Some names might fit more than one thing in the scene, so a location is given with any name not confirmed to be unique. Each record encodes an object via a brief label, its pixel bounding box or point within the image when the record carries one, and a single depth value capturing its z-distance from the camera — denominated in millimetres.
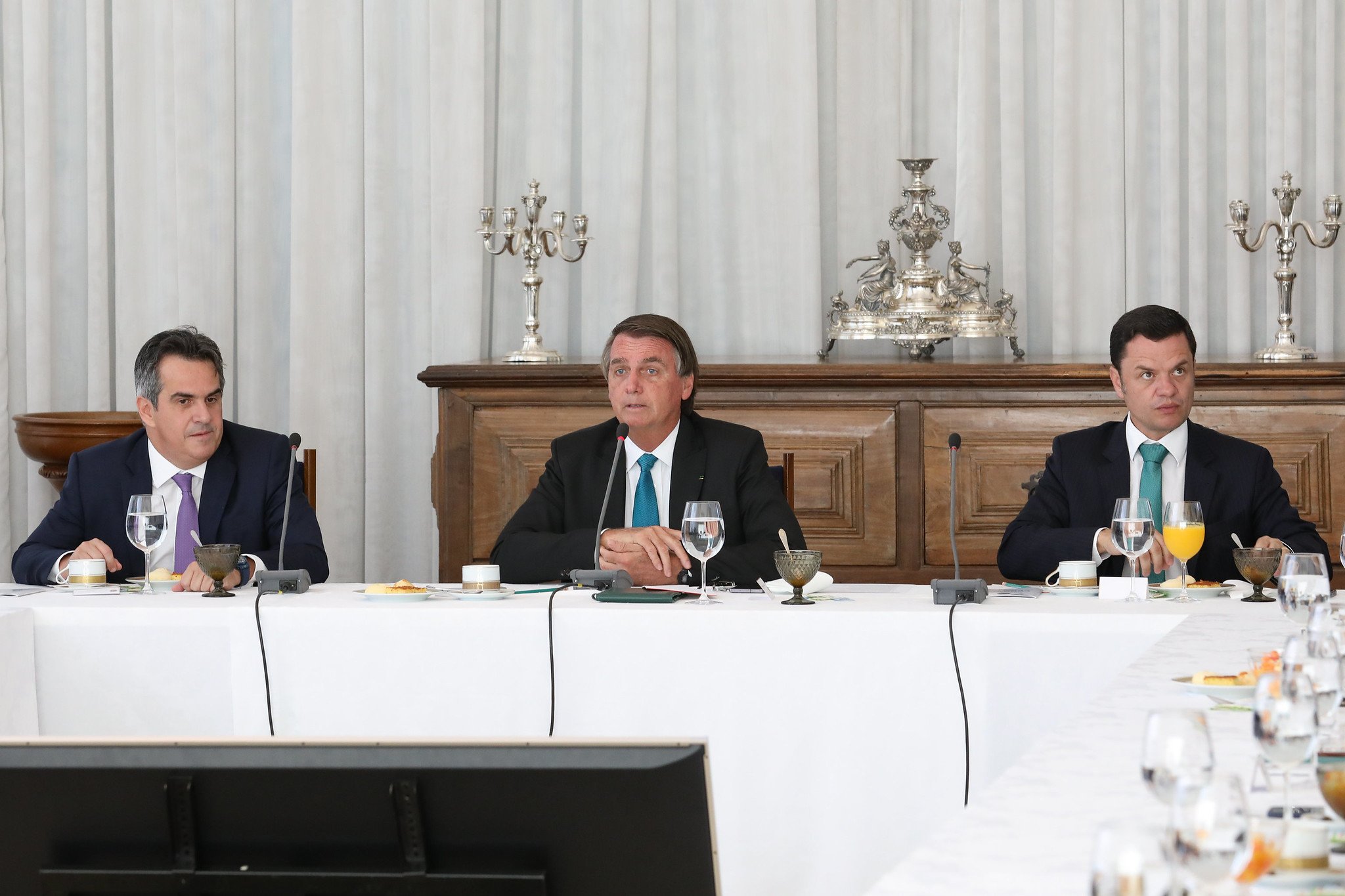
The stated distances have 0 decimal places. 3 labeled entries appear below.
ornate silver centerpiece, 9056
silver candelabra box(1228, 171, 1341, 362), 8960
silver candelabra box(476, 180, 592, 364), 9182
